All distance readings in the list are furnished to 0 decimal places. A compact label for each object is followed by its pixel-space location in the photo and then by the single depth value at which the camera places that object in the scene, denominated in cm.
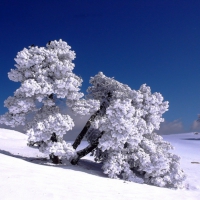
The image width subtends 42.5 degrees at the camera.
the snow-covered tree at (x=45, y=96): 1688
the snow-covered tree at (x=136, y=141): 1708
